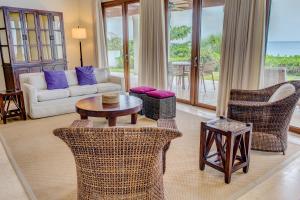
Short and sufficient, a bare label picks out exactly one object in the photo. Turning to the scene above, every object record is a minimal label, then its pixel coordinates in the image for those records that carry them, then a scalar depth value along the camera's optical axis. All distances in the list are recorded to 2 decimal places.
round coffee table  3.15
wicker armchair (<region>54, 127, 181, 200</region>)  1.43
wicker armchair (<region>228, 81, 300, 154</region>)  2.72
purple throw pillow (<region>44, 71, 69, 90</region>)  4.56
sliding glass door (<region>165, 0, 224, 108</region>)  4.53
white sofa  4.22
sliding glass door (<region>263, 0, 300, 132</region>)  3.52
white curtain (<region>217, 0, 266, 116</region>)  3.59
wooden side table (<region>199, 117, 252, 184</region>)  2.26
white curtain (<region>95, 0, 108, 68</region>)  6.66
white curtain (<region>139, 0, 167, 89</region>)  5.16
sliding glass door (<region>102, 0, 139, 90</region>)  6.18
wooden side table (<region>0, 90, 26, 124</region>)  4.10
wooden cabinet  5.41
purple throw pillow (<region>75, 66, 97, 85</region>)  4.97
